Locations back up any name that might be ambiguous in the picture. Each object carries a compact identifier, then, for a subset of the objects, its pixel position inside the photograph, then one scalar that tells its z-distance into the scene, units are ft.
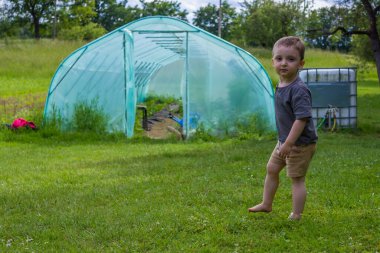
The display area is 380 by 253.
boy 15.20
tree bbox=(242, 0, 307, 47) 156.87
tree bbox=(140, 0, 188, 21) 251.80
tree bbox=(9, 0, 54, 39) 180.65
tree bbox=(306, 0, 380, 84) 50.37
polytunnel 42.32
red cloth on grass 41.11
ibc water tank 48.16
